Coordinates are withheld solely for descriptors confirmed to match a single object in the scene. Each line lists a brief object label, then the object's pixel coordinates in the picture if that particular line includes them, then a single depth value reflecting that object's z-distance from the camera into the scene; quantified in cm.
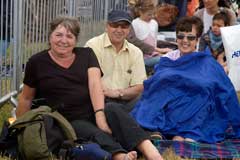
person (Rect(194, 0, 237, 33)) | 996
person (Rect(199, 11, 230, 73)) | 903
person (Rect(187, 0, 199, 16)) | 1327
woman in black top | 533
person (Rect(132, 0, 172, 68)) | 984
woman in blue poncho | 600
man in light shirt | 642
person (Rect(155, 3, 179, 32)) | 1190
